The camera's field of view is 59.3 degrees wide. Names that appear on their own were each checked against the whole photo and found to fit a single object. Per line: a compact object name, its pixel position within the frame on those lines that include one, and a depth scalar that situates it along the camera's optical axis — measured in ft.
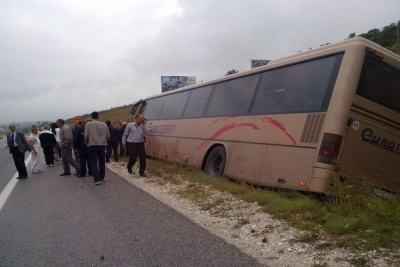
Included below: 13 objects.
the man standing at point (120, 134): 48.80
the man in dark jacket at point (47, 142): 44.04
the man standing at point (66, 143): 35.86
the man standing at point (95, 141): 29.96
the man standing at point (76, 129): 36.45
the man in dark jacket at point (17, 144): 36.01
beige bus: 18.90
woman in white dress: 40.55
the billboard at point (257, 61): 73.84
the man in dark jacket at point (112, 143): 46.78
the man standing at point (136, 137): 32.37
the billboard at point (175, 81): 136.05
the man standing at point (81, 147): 34.31
